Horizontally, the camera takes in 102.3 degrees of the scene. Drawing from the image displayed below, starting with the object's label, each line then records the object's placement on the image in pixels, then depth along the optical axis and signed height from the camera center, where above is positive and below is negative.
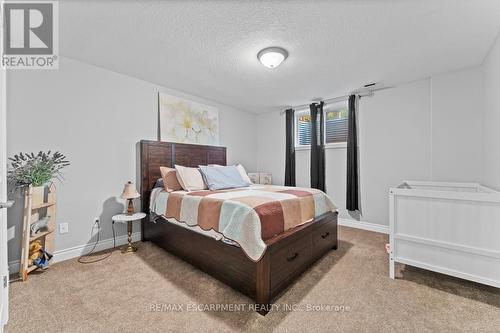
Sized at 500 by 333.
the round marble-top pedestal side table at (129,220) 2.37 -0.62
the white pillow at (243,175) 3.12 -0.13
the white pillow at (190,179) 2.59 -0.16
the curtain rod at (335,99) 3.32 +1.22
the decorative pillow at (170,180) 2.63 -0.17
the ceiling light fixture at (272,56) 2.09 +1.17
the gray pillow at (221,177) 2.65 -0.15
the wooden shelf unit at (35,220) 1.83 -0.52
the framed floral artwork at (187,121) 3.11 +0.78
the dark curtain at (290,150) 4.21 +0.35
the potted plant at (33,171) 1.91 -0.03
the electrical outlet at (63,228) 2.21 -0.67
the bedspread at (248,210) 1.51 -0.41
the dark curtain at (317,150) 3.80 +0.31
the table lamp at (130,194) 2.44 -0.33
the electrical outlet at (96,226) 2.44 -0.72
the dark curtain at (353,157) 3.42 +0.16
